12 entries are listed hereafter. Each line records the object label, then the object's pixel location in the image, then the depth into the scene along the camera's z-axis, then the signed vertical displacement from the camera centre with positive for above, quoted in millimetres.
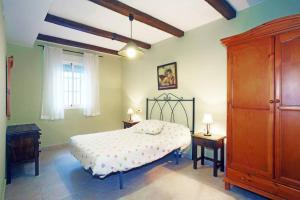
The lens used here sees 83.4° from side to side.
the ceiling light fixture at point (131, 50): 2887 +847
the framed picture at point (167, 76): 3990 +556
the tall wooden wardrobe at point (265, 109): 1809 -127
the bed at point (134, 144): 2271 -746
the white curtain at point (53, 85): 4156 +335
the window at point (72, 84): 4578 +394
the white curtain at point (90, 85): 4762 +379
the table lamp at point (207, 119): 3004 -366
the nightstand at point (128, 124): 4580 -698
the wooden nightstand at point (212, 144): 2775 -783
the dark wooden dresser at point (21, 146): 2633 -788
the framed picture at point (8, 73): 2789 +420
